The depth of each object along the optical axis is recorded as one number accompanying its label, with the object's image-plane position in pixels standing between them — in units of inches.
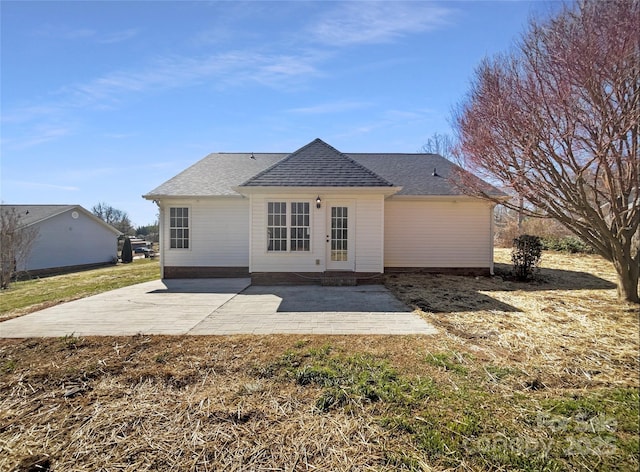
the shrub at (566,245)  547.6
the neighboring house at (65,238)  791.7
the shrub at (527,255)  398.3
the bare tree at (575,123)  227.1
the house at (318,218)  369.4
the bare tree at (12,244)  541.3
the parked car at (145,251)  1185.9
